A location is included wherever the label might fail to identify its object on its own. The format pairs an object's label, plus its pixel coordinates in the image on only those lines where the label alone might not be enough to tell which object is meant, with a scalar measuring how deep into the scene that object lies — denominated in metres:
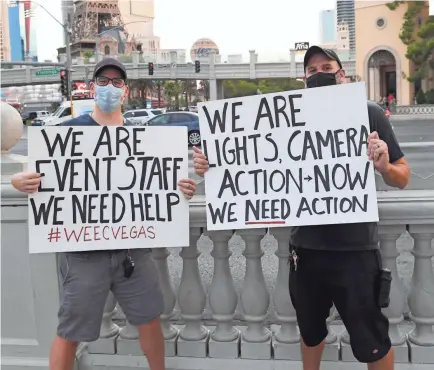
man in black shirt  2.64
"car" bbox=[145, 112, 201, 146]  23.89
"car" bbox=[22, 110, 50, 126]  66.36
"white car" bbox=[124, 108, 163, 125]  32.94
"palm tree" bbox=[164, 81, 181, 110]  105.71
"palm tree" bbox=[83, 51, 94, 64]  82.26
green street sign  53.89
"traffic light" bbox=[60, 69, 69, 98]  35.34
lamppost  35.66
